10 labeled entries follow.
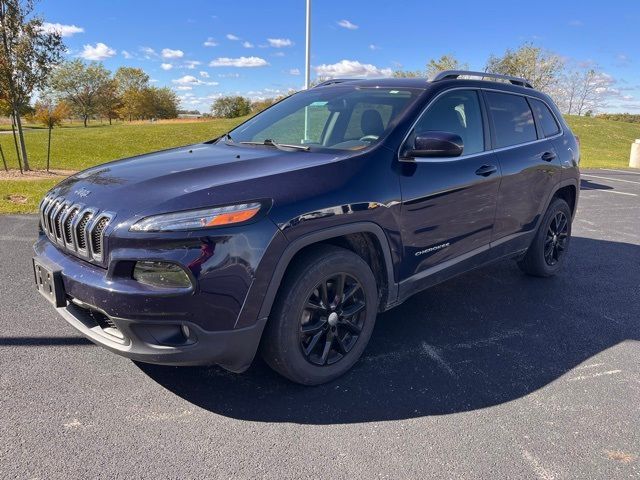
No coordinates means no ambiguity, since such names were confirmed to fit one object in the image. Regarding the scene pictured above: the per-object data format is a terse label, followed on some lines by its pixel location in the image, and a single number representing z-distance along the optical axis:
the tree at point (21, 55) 10.74
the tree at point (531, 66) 25.47
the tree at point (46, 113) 13.65
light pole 13.49
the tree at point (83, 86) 66.75
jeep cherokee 2.30
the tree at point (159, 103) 73.62
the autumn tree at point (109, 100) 70.00
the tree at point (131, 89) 71.88
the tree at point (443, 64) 27.94
